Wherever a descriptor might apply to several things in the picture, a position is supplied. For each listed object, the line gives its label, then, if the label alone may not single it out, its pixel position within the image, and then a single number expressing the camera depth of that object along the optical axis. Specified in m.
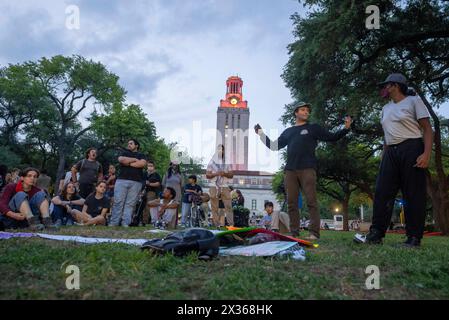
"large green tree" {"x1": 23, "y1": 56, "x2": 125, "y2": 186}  37.28
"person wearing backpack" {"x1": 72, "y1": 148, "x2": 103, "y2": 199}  9.51
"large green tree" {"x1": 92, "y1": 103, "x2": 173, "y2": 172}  36.65
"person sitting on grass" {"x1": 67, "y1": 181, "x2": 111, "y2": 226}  9.16
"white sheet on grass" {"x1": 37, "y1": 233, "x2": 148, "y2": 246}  4.53
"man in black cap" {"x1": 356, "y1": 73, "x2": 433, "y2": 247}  4.78
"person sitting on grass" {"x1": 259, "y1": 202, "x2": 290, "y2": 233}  9.95
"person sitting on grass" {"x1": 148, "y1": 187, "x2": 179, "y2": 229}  10.20
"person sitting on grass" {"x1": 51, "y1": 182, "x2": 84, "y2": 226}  9.62
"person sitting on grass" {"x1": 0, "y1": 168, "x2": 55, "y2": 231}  6.40
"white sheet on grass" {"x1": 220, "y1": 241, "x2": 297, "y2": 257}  3.49
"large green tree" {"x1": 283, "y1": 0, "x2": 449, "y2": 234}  10.62
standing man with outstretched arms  6.21
